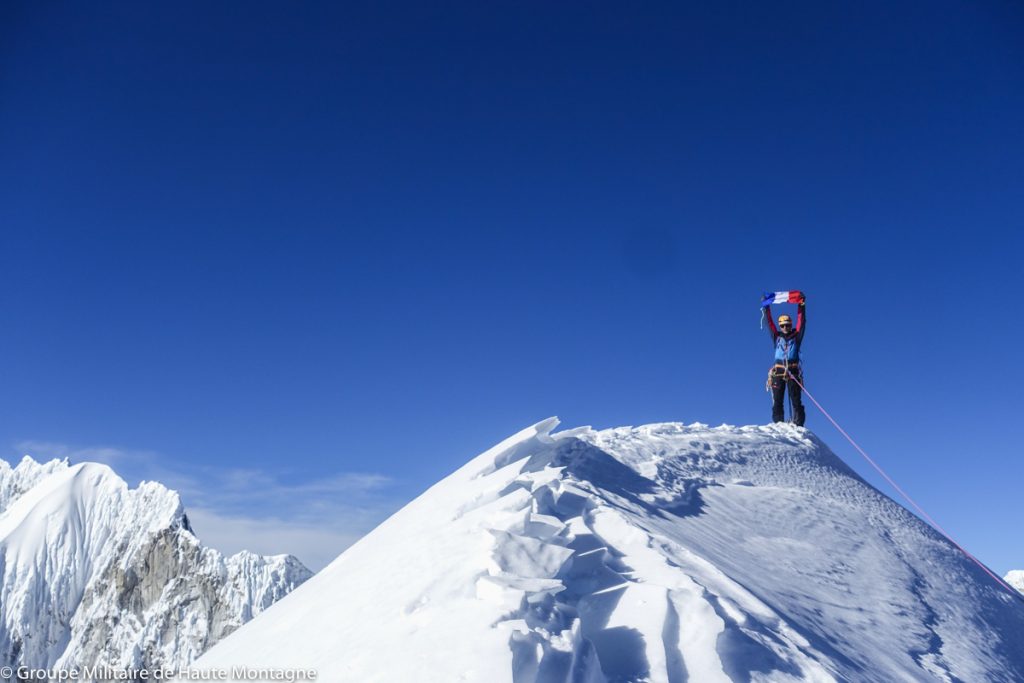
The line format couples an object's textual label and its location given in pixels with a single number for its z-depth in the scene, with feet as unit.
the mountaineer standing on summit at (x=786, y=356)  47.65
